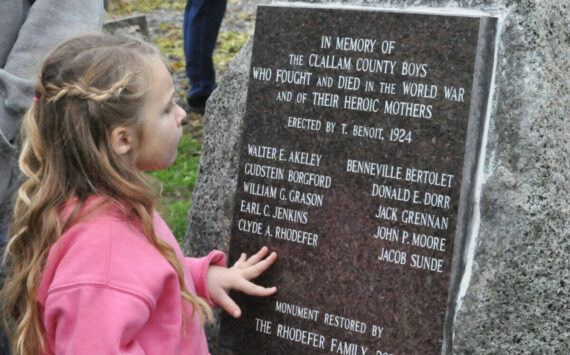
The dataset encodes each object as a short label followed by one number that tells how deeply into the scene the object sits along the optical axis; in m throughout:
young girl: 1.85
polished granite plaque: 2.28
